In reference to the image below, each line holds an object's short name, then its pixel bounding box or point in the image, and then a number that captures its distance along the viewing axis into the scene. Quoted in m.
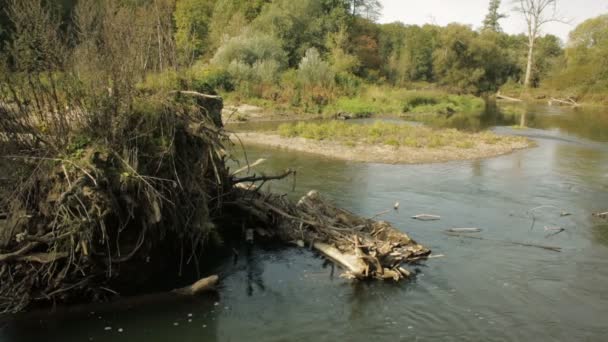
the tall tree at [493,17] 92.75
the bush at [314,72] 45.09
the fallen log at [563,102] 57.95
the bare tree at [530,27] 69.88
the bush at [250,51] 44.91
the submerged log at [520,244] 12.65
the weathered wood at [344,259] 10.57
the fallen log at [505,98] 64.38
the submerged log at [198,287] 9.88
